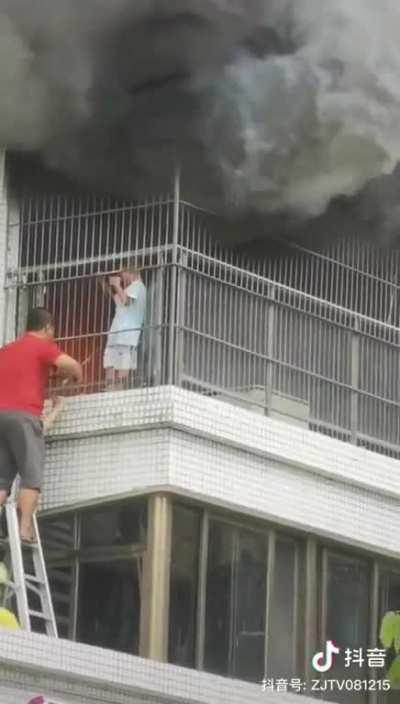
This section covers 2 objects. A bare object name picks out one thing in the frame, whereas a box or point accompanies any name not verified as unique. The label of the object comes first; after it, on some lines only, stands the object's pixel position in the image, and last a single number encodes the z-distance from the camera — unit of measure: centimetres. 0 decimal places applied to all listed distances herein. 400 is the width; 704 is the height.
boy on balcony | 1964
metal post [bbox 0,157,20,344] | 2023
